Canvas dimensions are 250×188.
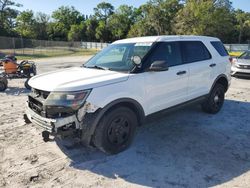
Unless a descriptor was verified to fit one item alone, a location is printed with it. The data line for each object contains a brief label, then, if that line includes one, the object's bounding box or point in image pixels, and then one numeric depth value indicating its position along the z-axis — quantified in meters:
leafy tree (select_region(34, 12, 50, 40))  52.61
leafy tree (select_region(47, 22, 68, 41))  55.33
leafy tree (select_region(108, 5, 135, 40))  49.06
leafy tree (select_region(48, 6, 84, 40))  56.16
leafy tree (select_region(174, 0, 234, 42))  27.68
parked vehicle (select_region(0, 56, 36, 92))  7.40
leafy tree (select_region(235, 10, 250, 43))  35.35
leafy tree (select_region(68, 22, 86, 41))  52.39
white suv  2.75
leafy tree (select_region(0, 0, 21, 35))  44.46
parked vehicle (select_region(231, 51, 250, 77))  8.44
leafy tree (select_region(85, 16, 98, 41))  53.00
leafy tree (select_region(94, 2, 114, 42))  50.99
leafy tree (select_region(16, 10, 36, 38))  50.20
